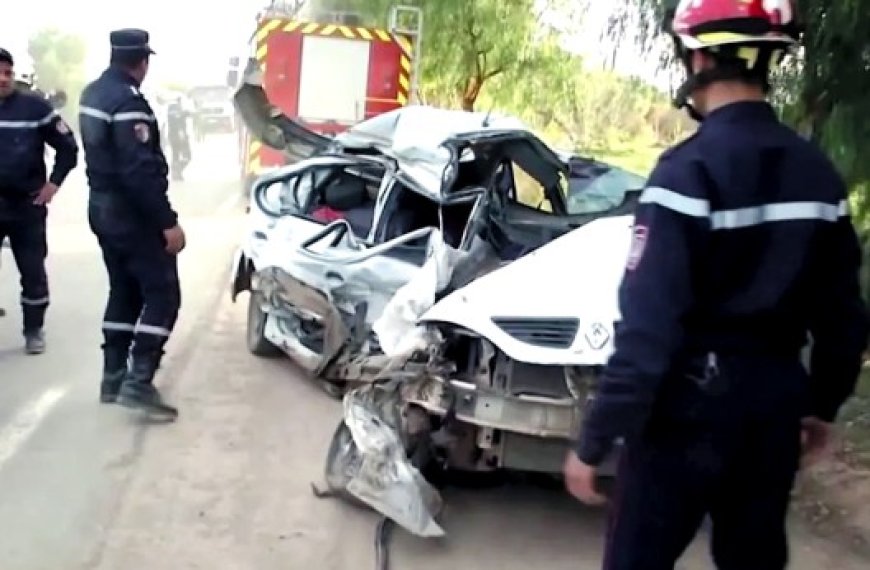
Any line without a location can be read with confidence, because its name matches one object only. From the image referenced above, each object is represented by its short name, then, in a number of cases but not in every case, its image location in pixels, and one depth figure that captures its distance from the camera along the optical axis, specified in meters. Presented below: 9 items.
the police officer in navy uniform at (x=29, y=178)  8.39
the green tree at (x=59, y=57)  63.44
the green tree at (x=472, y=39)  18.31
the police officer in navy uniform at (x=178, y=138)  24.41
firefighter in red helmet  2.85
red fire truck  16.42
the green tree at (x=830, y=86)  6.17
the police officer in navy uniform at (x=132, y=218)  6.69
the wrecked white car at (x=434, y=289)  5.39
